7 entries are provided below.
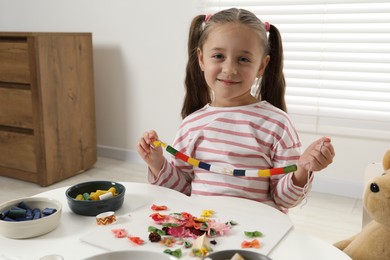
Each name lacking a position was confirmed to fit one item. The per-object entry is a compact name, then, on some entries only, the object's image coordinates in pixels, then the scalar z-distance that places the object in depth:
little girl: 1.04
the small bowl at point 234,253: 0.58
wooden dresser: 2.17
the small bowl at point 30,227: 0.72
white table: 0.69
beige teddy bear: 0.74
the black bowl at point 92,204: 0.82
